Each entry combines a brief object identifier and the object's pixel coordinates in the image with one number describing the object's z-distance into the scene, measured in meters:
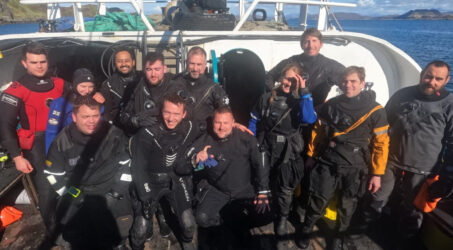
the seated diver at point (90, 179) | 2.73
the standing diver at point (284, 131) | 3.03
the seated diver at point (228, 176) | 3.04
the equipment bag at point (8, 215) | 3.32
